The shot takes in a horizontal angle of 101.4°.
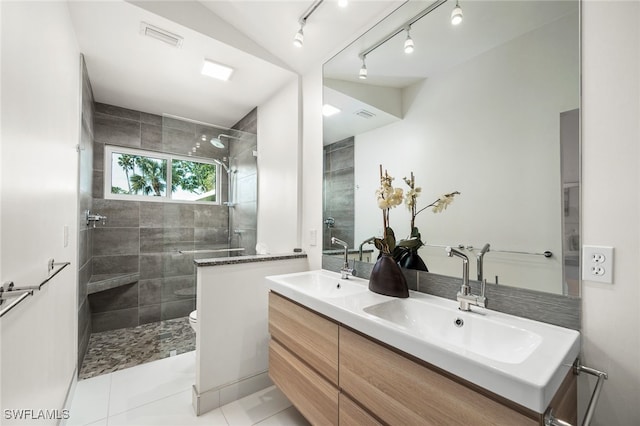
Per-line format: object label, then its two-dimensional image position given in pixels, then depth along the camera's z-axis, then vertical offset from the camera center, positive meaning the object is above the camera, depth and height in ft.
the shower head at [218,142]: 9.36 +2.55
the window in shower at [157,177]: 9.41 +1.35
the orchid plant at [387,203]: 4.86 +0.19
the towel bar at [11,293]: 2.38 -0.78
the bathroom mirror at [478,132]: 3.36 +1.35
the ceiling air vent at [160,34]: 5.75 +4.06
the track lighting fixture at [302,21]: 5.59 +4.34
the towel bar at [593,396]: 2.07 -1.73
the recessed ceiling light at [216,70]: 7.07 +4.00
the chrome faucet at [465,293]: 3.70 -1.16
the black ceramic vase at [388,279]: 4.38 -1.13
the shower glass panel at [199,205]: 8.87 +0.28
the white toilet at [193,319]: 7.11 -2.93
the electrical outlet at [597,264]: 2.91 -0.57
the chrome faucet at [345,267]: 5.82 -1.24
